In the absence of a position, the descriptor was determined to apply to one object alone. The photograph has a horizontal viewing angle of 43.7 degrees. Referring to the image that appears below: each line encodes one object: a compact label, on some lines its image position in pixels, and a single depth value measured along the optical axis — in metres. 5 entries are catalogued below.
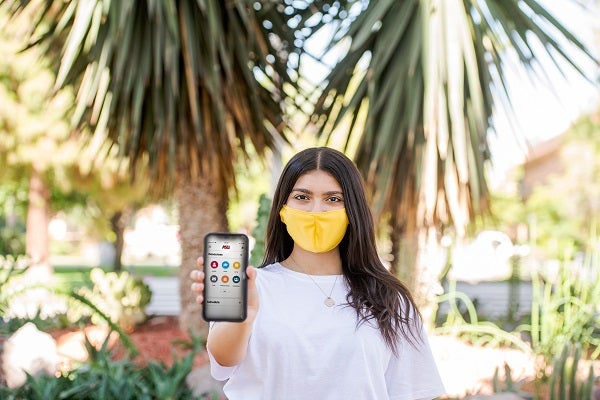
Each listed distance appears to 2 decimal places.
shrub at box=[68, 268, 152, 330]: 8.30
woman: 1.61
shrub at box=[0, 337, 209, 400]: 3.92
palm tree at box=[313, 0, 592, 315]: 5.52
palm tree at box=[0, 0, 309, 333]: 5.95
